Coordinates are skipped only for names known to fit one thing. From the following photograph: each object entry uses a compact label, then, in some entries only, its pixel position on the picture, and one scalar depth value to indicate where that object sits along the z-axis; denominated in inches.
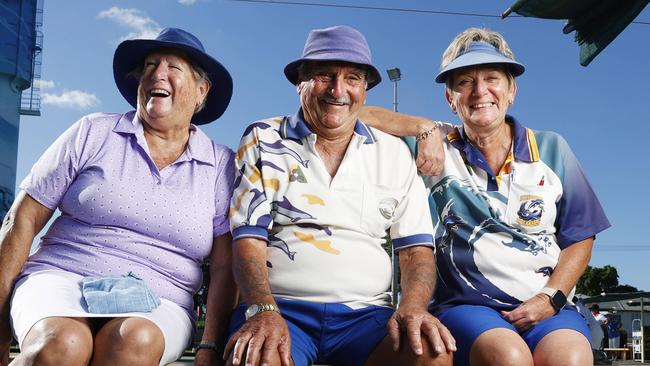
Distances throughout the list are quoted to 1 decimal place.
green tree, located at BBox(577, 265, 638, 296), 2092.8
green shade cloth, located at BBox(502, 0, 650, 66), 220.4
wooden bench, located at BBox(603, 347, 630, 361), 693.7
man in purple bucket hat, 101.0
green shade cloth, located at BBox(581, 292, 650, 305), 672.4
